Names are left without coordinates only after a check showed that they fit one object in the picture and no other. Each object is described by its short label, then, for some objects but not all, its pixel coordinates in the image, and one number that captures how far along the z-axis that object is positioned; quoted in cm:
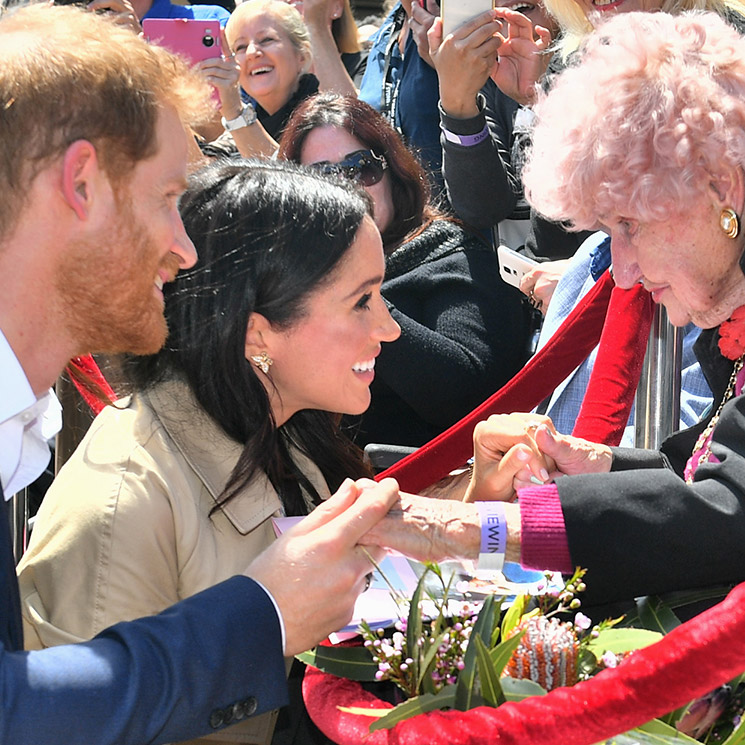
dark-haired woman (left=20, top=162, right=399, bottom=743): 201
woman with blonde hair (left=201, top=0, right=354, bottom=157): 487
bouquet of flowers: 155
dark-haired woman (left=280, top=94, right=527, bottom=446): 355
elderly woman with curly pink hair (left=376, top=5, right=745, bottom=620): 183
